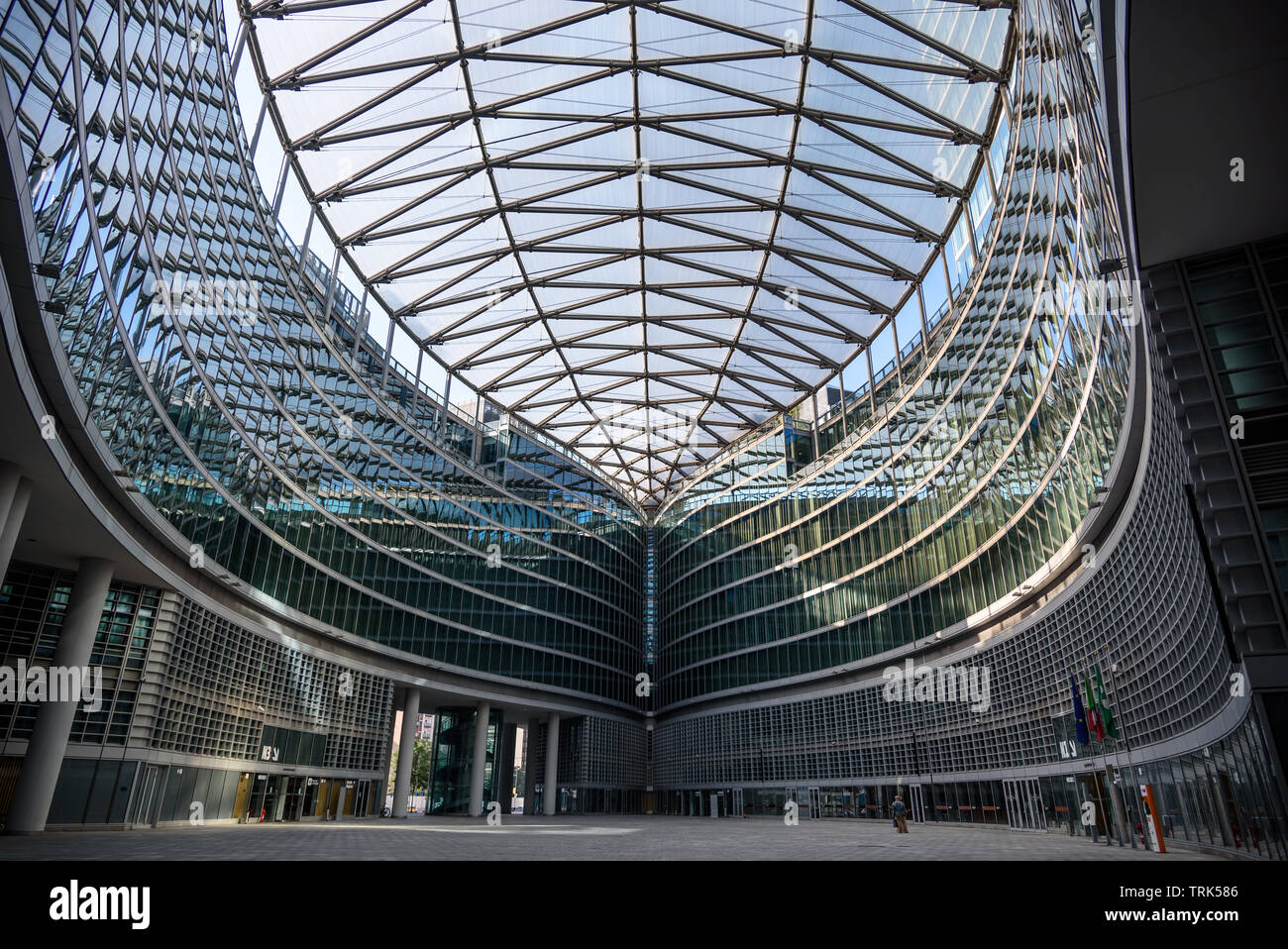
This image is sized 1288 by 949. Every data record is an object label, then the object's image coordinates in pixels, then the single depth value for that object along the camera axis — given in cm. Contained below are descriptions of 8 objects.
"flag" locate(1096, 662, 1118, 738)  1816
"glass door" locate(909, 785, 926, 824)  3634
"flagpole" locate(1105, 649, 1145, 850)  1945
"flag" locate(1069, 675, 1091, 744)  1931
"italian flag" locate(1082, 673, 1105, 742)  1855
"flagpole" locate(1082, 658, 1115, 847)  1850
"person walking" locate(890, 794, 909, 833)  2517
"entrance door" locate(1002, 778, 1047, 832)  2695
